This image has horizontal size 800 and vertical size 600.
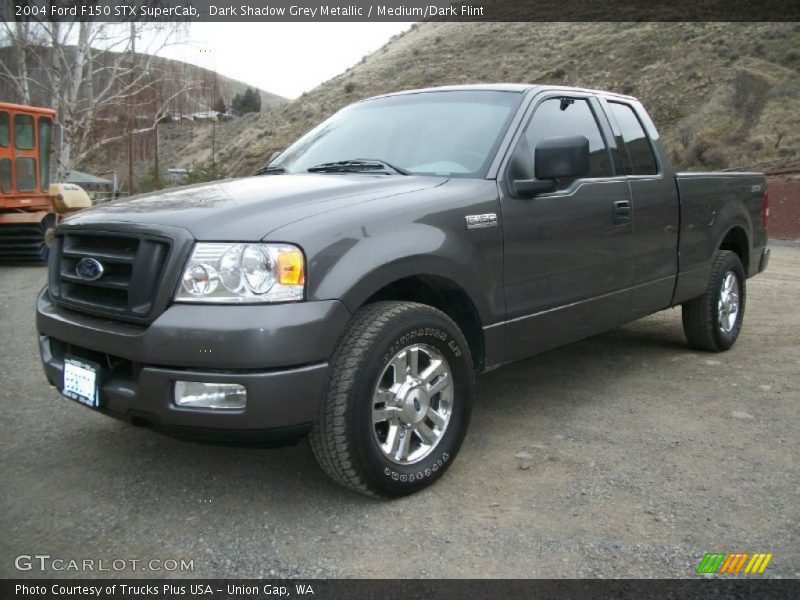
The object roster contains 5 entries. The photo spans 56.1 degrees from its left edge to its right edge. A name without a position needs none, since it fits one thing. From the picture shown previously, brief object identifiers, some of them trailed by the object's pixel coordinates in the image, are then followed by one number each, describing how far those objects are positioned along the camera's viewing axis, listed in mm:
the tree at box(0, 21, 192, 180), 28547
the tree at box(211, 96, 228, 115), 62897
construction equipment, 12484
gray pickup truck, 2812
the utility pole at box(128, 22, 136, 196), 36238
